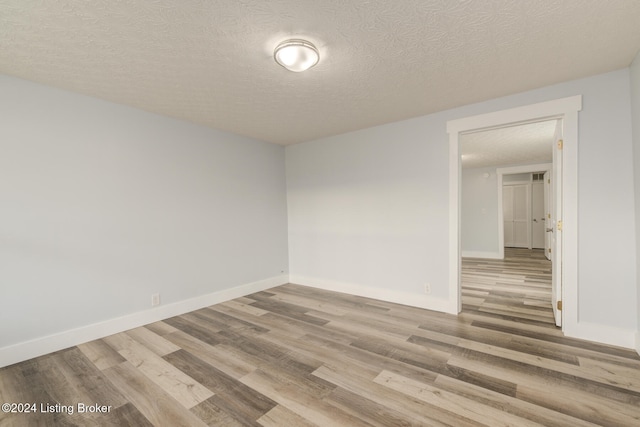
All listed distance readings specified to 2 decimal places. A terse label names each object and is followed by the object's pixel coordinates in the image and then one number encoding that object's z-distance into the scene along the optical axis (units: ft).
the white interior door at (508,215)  29.07
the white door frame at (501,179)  22.18
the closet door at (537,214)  27.57
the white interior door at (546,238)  18.76
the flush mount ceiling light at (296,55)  6.15
